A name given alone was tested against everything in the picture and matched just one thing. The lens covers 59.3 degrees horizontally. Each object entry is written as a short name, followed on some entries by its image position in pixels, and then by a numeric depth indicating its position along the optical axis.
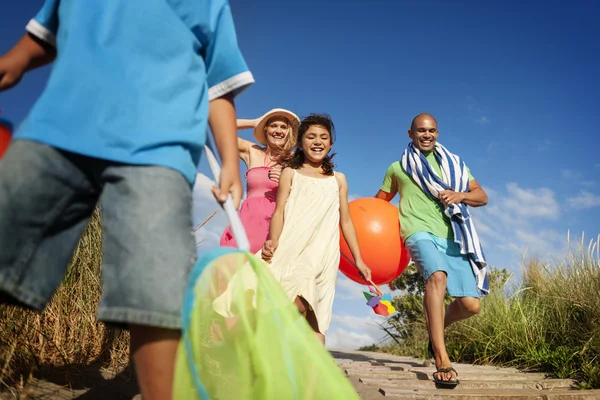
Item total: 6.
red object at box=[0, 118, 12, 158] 1.94
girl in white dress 3.87
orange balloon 4.81
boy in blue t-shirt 1.37
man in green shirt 4.68
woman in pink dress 4.64
